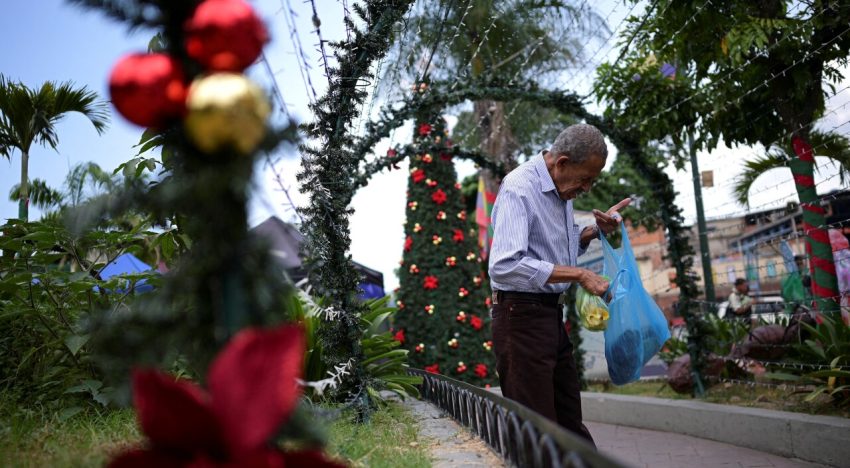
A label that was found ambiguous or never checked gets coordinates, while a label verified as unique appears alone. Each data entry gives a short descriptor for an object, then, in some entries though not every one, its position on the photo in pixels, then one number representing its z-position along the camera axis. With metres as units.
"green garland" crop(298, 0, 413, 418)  4.01
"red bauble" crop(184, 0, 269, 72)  1.18
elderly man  3.27
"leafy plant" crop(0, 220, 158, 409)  3.53
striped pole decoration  7.77
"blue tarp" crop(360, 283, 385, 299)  14.80
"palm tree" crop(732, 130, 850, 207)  8.54
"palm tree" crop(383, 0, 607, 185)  5.72
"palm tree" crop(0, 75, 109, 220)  5.73
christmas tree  9.56
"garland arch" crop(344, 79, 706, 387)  5.75
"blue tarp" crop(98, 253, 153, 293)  8.55
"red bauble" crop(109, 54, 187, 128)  1.18
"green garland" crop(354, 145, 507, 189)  6.47
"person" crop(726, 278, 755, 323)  11.50
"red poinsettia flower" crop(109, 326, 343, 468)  1.04
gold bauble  1.14
